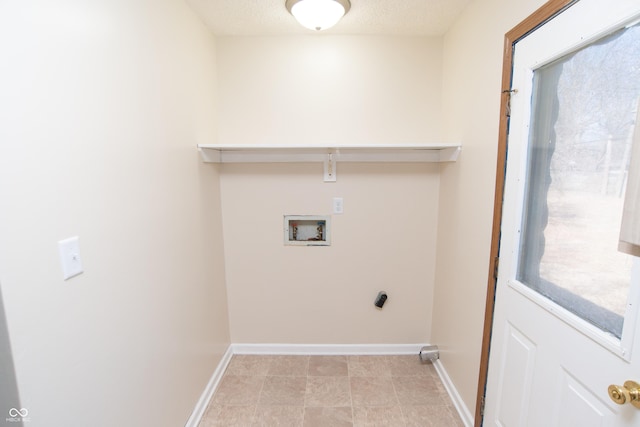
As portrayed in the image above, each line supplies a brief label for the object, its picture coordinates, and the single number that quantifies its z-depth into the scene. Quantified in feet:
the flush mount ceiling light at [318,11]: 4.92
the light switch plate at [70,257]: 2.72
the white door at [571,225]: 2.63
